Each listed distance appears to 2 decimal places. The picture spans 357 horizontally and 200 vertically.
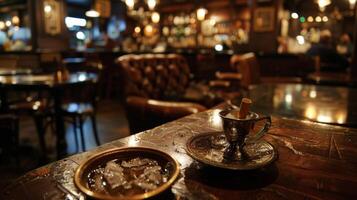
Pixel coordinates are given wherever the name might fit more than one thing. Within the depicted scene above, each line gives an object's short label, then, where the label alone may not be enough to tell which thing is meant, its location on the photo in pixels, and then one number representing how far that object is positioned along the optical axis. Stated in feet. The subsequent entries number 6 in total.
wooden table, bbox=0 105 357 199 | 1.94
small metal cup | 2.33
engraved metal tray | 2.19
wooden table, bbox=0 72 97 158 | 8.15
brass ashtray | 1.82
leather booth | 6.70
